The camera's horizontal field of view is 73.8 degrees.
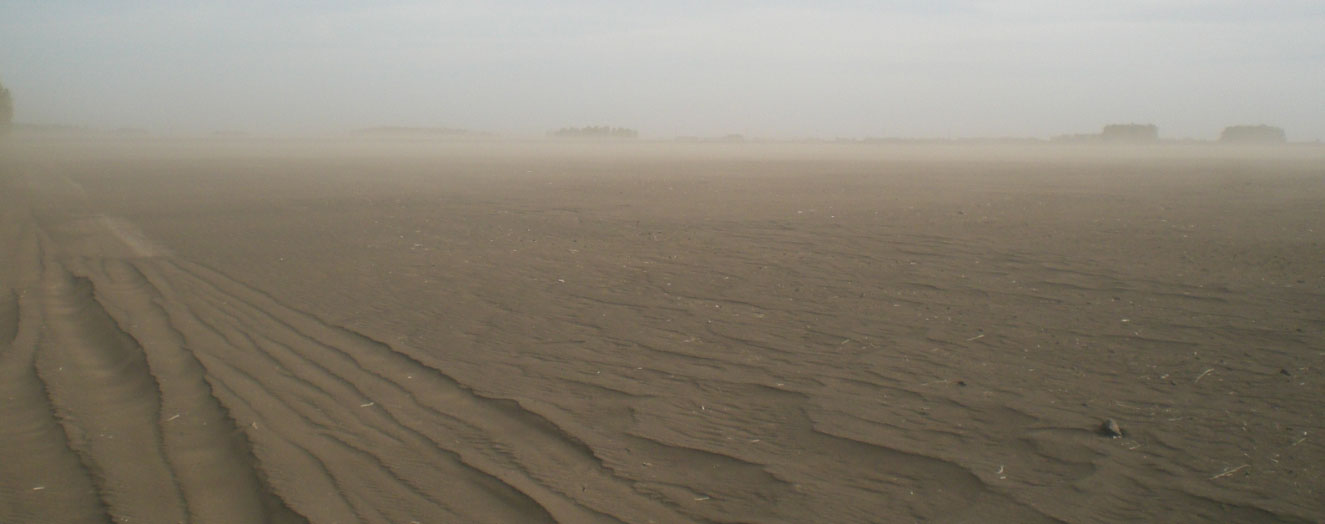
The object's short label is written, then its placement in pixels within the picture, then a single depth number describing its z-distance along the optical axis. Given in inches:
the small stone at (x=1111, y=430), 172.1
